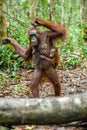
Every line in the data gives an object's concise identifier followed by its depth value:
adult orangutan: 5.74
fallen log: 3.72
